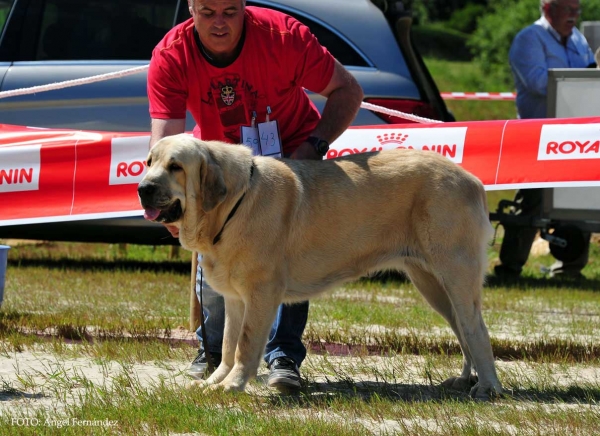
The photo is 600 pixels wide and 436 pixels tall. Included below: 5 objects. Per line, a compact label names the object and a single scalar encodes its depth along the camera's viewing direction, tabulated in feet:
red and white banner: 52.80
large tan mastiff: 31.91
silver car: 54.60
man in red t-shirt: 33.99
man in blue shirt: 65.51
